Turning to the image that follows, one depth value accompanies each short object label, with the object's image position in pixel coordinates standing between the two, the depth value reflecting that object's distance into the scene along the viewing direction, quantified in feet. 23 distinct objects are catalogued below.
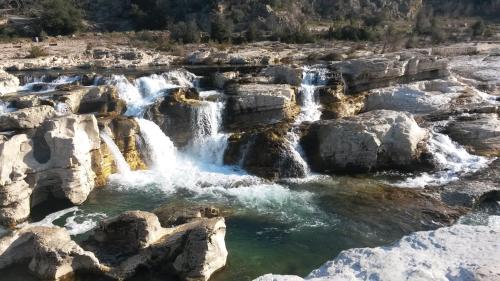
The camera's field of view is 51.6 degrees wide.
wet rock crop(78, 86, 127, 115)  65.31
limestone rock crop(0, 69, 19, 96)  72.84
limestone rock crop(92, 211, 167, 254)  36.42
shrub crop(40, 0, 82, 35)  147.74
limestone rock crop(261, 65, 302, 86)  73.31
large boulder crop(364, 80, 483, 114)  69.15
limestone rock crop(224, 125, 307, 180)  57.06
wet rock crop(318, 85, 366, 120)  67.51
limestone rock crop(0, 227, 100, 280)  34.24
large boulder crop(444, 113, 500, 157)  60.64
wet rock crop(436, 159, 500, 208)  47.91
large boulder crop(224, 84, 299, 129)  64.49
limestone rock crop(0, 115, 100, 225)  46.37
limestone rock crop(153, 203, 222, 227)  41.73
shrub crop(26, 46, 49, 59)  105.50
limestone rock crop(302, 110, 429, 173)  57.41
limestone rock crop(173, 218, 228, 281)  34.47
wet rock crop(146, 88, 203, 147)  63.10
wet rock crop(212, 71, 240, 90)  73.23
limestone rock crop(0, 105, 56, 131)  49.73
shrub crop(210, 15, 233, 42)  139.13
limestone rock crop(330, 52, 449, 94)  74.43
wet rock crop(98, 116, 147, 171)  58.59
